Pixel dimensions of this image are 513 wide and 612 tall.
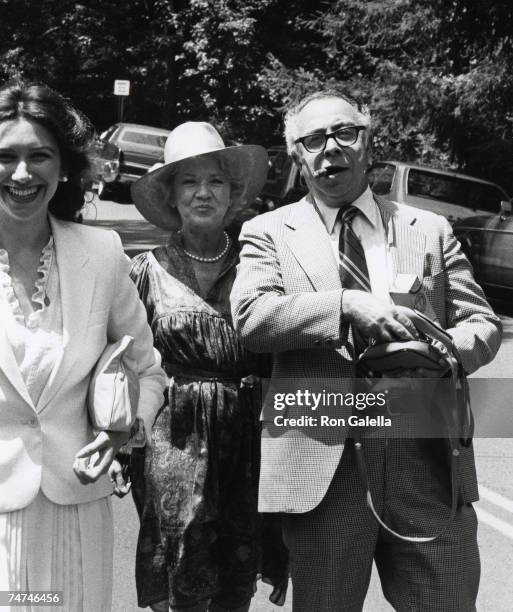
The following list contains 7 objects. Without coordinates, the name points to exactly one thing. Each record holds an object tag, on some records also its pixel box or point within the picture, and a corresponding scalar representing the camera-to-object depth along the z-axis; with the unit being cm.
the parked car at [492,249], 1115
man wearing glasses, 292
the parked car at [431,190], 1257
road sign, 2489
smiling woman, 242
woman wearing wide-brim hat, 350
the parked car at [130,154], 2247
